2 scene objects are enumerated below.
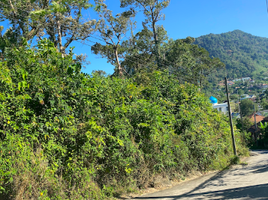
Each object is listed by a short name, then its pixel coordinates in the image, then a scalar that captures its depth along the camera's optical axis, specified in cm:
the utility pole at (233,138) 1616
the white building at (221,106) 6284
